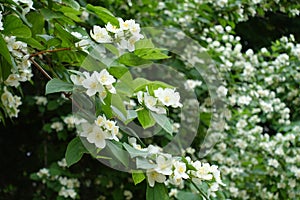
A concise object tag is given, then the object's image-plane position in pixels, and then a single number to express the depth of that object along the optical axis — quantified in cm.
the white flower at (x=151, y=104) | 75
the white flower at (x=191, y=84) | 162
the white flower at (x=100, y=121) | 73
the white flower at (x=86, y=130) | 74
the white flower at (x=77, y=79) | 75
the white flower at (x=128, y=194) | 170
